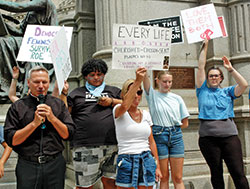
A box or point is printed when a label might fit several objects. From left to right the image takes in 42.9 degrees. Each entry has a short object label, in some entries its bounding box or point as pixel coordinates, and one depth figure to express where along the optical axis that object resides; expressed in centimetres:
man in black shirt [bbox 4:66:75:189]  259
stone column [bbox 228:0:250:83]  603
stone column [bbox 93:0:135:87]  541
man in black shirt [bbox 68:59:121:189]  353
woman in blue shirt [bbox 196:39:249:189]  402
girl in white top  307
